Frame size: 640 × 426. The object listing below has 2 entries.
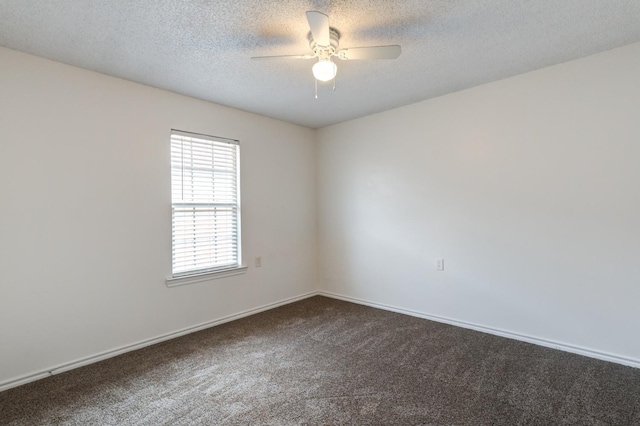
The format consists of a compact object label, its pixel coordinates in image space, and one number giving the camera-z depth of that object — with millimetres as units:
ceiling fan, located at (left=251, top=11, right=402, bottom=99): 1998
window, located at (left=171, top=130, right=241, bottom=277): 3352
